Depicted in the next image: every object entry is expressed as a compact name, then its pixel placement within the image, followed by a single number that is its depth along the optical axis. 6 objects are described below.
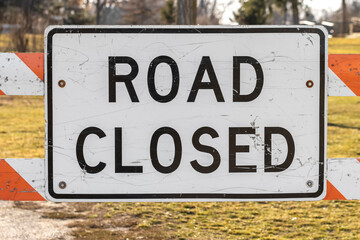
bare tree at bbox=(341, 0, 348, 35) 55.38
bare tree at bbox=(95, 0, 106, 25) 53.91
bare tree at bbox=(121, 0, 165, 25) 57.12
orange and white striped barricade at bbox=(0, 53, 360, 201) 2.30
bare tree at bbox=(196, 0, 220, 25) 64.74
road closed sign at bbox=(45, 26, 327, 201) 2.27
